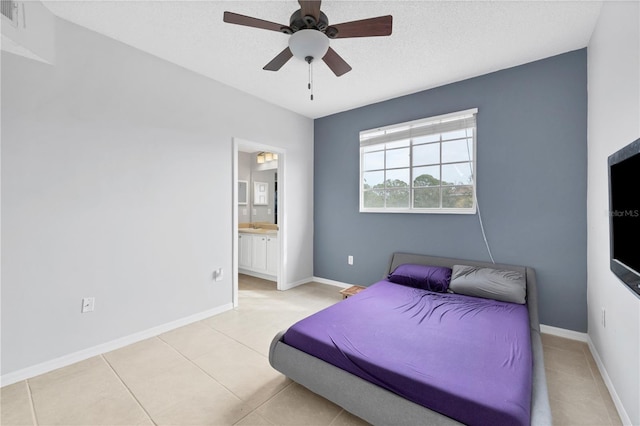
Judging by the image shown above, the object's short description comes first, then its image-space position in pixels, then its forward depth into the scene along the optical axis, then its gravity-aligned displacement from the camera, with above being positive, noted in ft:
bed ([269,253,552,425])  4.30 -2.81
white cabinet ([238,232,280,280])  14.85 -2.36
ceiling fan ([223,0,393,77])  5.66 +4.10
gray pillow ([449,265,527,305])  8.36 -2.25
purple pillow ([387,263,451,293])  9.72 -2.34
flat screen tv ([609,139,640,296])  4.08 +0.02
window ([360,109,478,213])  10.58 +2.12
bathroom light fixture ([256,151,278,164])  18.37 +3.91
